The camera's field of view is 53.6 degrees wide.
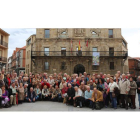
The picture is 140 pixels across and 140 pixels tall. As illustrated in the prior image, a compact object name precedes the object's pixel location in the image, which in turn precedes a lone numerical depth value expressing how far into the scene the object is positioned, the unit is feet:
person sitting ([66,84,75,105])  24.06
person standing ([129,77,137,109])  21.49
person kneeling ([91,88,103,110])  21.69
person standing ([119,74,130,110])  21.50
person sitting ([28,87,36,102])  26.49
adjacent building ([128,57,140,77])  114.42
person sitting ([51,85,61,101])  27.71
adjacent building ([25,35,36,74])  85.71
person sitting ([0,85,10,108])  21.86
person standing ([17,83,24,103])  24.97
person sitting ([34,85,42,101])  27.71
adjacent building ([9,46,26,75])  116.93
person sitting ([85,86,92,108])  22.91
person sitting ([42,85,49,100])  28.07
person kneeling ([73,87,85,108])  23.04
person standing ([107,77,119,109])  21.86
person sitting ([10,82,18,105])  23.87
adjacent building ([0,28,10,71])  83.24
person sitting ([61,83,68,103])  26.16
